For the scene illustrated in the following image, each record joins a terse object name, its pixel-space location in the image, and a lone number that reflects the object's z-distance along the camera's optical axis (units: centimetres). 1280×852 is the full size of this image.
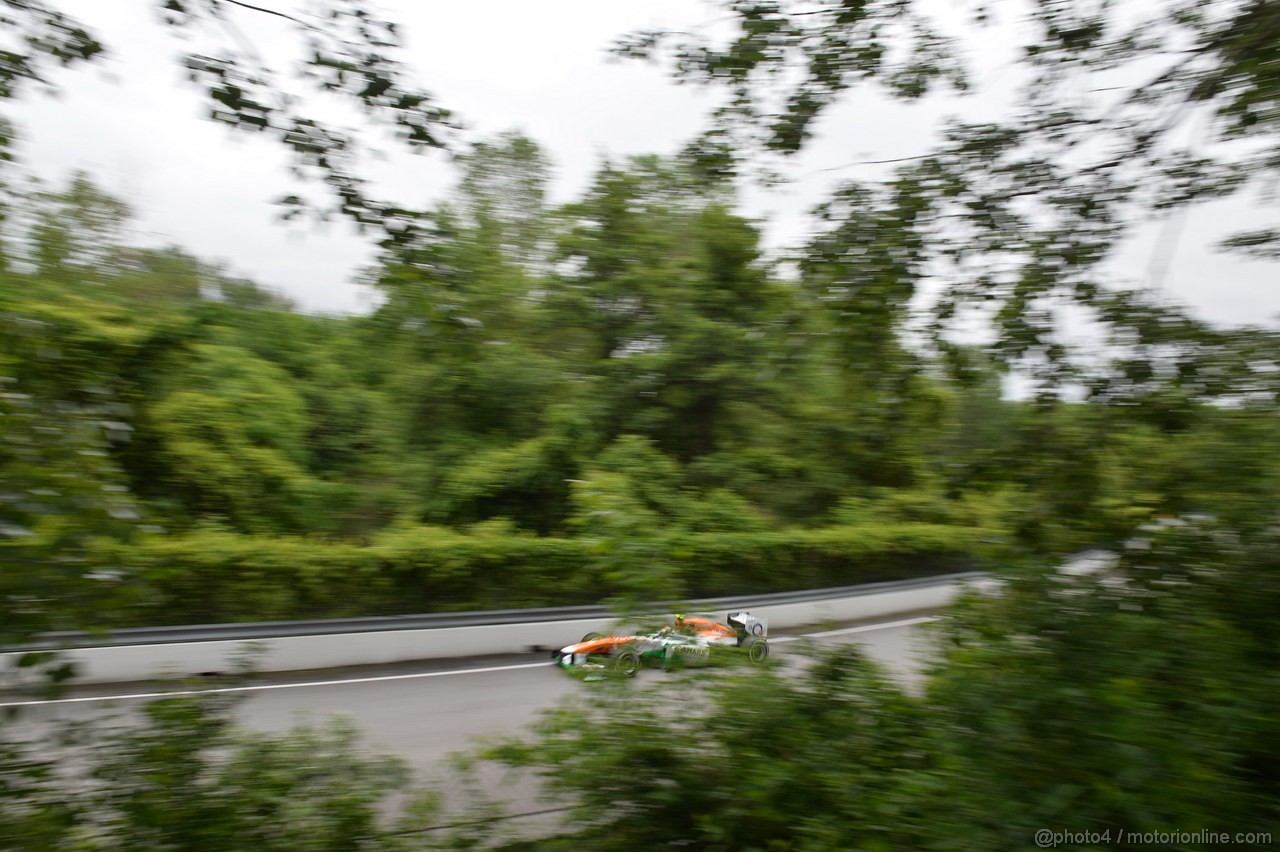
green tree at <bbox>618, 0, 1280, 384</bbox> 347
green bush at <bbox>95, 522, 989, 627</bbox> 876
